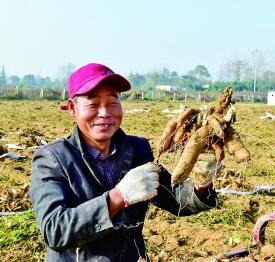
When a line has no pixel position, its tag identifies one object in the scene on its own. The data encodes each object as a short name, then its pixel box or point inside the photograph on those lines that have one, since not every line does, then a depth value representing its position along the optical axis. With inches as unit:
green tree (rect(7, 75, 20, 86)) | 5494.1
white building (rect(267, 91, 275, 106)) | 1257.0
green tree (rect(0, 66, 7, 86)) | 4760.3
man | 79.4
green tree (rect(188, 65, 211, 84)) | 4321.4
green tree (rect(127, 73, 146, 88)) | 4558.1
